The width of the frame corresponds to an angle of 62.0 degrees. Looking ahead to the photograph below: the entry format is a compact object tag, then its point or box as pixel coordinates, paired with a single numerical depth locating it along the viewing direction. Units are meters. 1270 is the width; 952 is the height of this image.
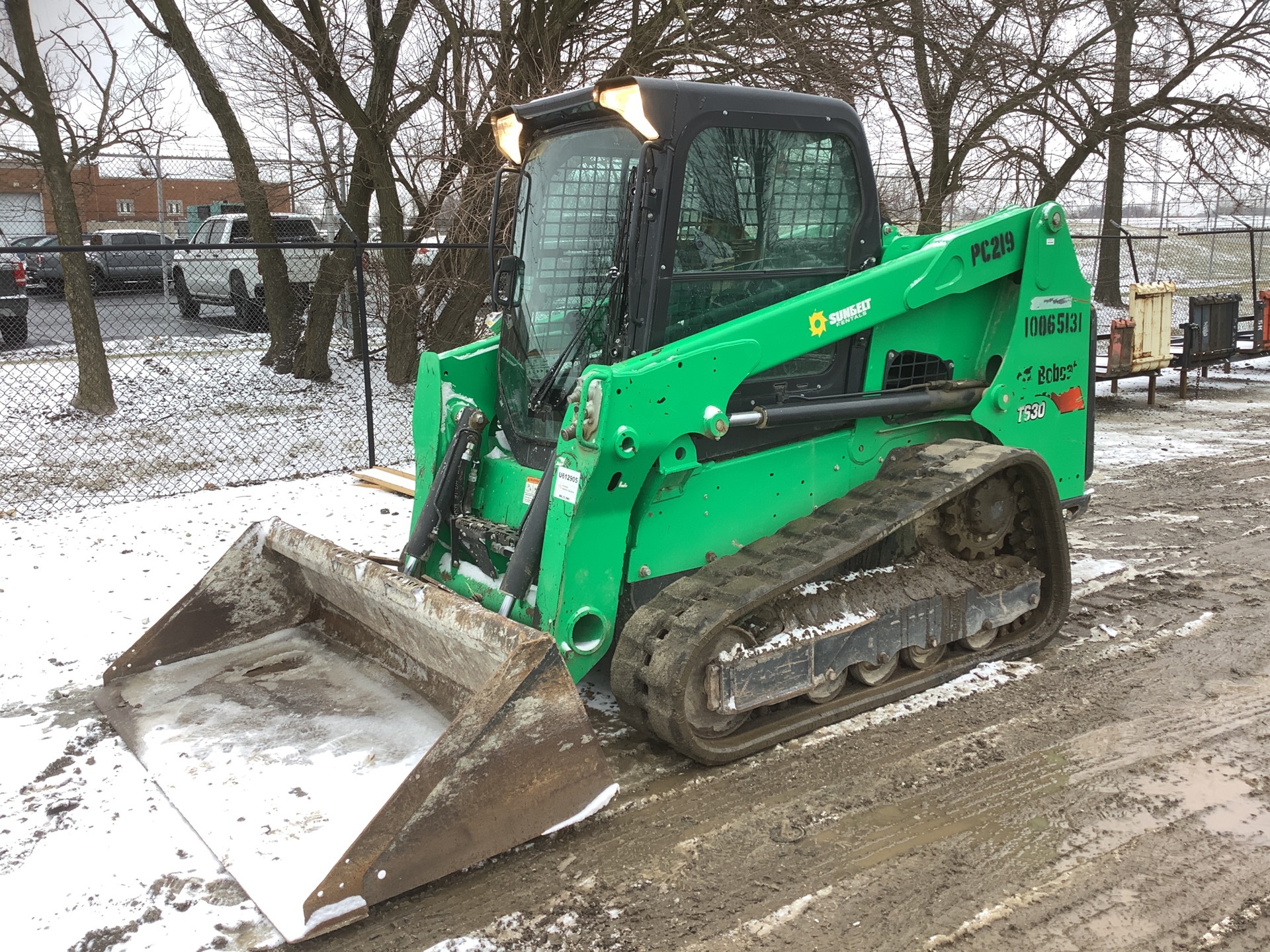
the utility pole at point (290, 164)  10.80
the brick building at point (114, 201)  20.30
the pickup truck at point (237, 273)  13.48
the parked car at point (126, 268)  17.19
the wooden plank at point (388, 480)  7.88
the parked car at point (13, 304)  12.88
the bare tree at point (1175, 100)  14.30
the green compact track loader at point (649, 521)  3.35
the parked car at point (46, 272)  19.06
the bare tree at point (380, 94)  10.45
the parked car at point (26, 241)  20.28
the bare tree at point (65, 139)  10.02
